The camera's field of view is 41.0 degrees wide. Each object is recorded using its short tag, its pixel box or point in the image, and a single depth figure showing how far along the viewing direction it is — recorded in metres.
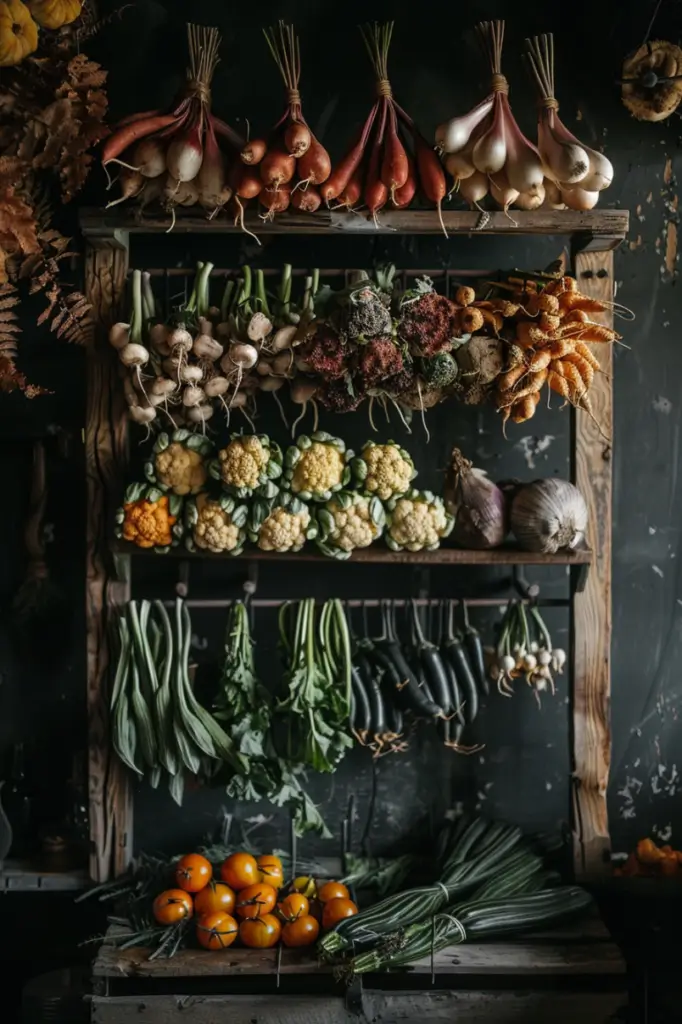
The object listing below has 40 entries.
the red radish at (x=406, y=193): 2.76
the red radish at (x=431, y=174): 2.74
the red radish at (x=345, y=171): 2.75
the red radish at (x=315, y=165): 2.70
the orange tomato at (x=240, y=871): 2.87
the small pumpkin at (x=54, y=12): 2.73
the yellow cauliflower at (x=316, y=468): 2.79
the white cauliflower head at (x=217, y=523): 2.82
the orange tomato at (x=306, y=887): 2.92
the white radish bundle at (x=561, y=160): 2.67
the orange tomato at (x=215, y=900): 2.77
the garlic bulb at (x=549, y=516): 2.80
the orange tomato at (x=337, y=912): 2.78
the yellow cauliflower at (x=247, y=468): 2.78
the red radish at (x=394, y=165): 2.72
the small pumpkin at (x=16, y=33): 2.65
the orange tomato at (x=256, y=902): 2.79
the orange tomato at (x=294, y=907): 2.78
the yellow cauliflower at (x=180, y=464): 2.84
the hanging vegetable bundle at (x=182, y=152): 2.71
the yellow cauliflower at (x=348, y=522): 2.81
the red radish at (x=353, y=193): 2.78
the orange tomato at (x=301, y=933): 2.74
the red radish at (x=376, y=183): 2.75
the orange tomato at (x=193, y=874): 2.84
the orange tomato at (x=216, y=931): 2.72
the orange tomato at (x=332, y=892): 2.86
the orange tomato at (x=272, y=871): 2.92
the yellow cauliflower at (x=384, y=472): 2.82
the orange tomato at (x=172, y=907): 2.78
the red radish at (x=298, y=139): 2.67
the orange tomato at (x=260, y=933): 2.75
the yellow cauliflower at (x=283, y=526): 2.81
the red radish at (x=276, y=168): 2.68
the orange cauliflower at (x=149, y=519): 2.84
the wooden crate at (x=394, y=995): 2.61
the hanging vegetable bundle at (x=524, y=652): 2.94
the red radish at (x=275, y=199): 2.74
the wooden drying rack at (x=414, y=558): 2.84
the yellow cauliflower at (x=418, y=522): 2.83
